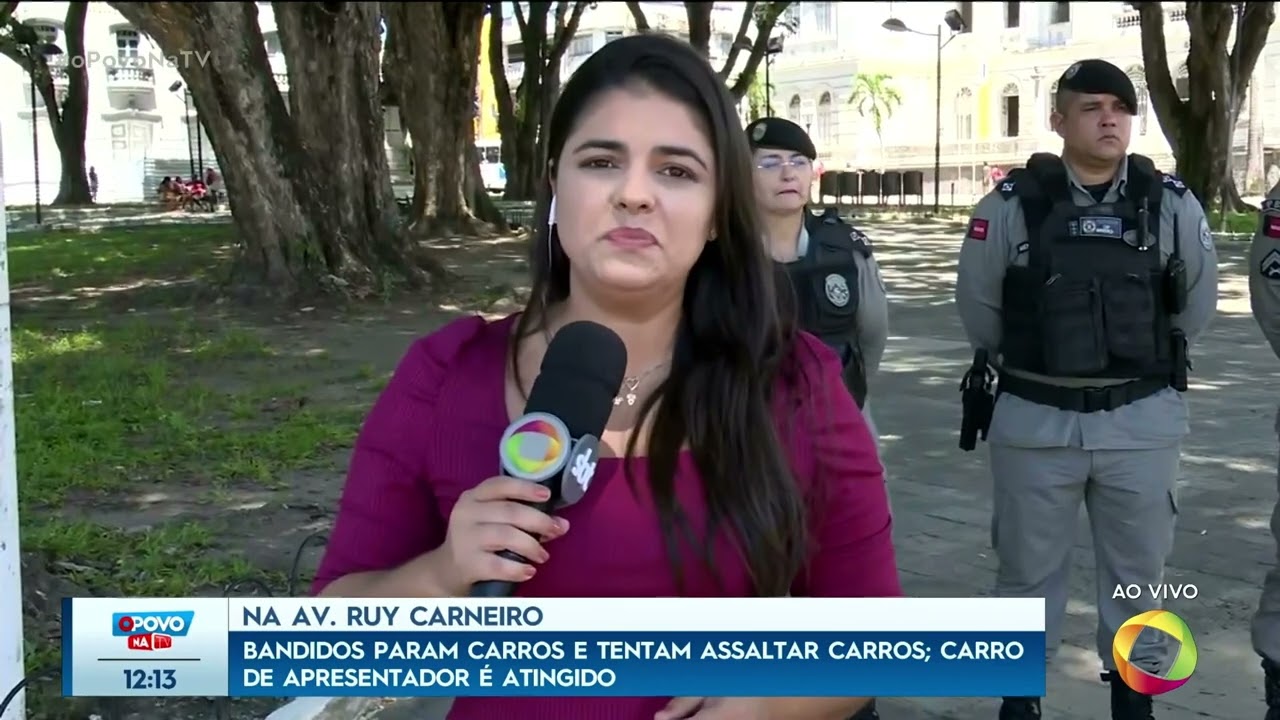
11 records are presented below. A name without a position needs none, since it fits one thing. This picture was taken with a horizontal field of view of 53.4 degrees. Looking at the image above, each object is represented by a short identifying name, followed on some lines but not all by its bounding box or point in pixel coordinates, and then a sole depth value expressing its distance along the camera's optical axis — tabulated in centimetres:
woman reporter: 171
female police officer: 414
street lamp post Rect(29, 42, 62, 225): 3023
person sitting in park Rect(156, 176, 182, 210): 3969
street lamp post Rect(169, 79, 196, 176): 4256
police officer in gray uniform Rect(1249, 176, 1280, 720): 371
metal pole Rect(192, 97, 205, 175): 4117
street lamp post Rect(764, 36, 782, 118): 3442
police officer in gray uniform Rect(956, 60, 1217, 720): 380
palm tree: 4653
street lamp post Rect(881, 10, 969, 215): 3543
